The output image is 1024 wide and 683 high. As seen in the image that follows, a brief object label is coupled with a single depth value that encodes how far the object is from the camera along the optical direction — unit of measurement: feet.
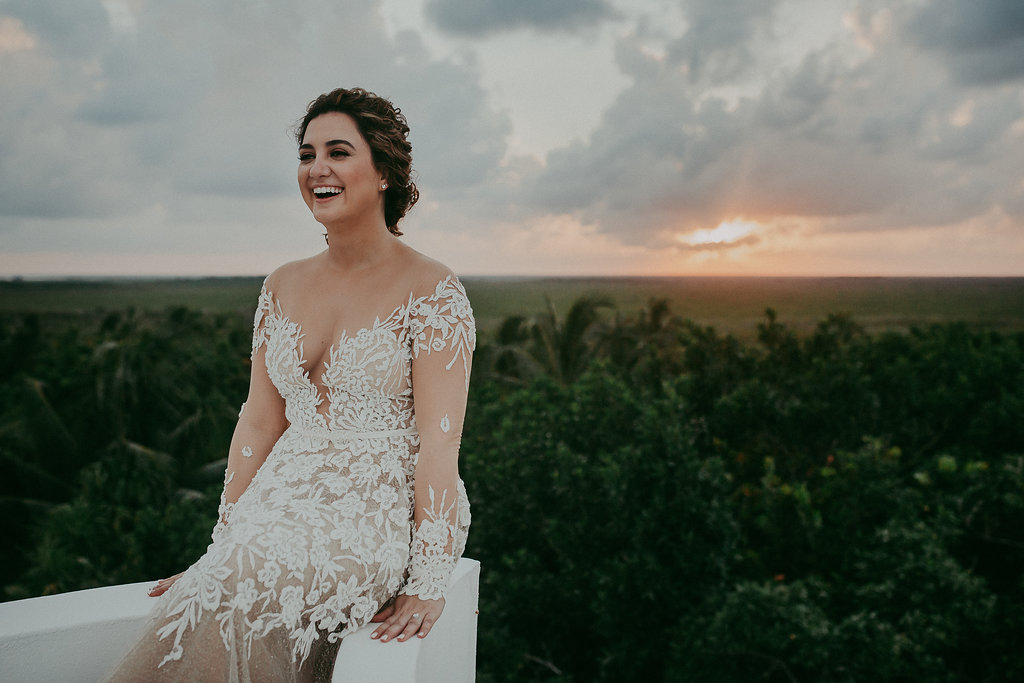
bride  5.38
